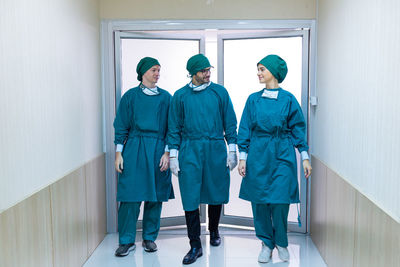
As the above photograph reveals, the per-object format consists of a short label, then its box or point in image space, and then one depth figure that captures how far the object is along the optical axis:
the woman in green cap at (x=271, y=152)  3.04
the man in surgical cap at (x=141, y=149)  3.29
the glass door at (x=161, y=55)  3.78
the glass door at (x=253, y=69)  3.74
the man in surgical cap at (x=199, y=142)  3.20
